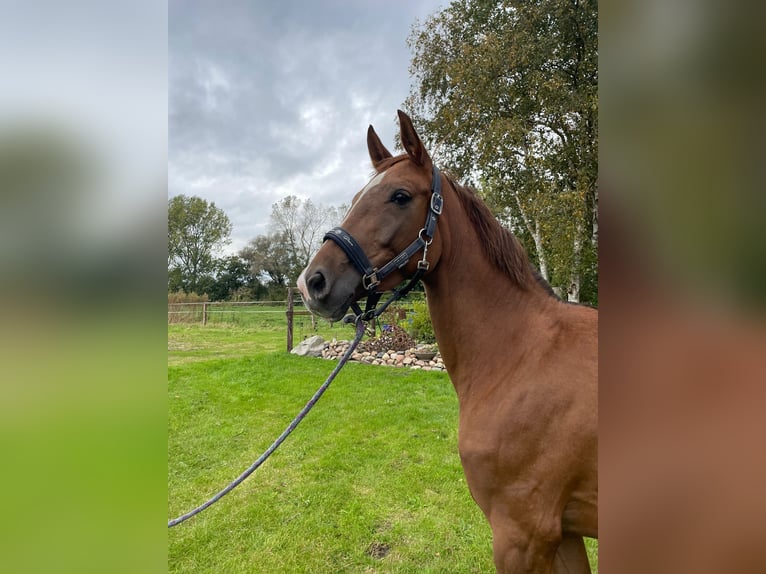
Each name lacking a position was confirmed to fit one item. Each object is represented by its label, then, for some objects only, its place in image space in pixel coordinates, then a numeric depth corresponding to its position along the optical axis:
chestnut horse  1.44
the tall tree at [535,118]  8.31
